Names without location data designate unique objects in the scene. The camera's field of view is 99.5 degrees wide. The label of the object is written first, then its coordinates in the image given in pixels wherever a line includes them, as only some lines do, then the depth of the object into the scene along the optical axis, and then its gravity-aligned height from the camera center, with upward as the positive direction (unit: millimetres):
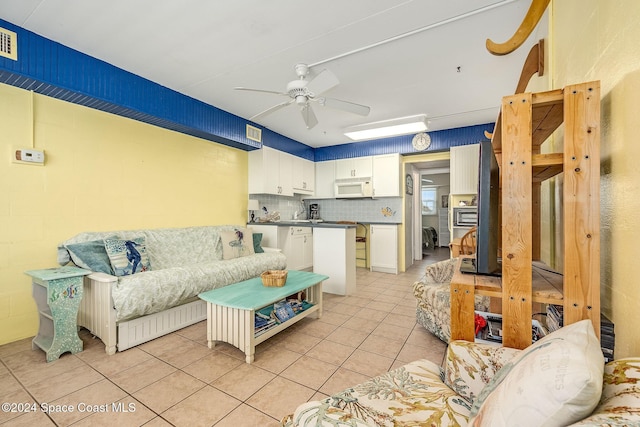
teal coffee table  2115 -795
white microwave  5590 +525
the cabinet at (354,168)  5629 +966
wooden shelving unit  970 -34
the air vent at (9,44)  2146 +1371
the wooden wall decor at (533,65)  2135 +1189
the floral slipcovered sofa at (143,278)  2305 -643
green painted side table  2127 -758
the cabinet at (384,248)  5262 -696
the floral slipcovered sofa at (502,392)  550 -488
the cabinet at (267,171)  4785 +763
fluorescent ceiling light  4076 +1401
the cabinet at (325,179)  6070 +763
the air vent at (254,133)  4465 +1349
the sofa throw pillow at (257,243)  4164 -464
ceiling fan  2503 +1208
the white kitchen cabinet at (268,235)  4652 -378
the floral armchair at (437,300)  2258 -756
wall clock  5020 +1335
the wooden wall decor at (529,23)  1726 +1217
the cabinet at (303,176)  5598 +811
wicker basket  2570 -629
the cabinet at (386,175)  5328 +751
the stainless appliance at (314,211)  6355 +46
